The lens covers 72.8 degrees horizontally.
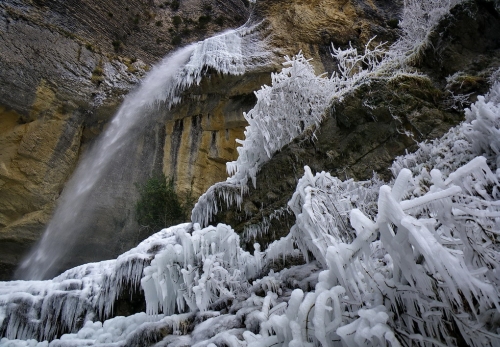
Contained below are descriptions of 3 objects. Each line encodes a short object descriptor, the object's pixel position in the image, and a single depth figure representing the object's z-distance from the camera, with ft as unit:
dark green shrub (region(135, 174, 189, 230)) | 38.55
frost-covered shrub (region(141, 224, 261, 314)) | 15.40
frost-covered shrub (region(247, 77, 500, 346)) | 4.99
